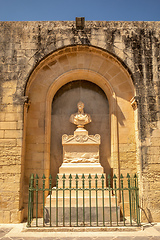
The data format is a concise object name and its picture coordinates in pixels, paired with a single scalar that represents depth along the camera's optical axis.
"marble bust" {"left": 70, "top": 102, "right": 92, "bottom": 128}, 8.23
